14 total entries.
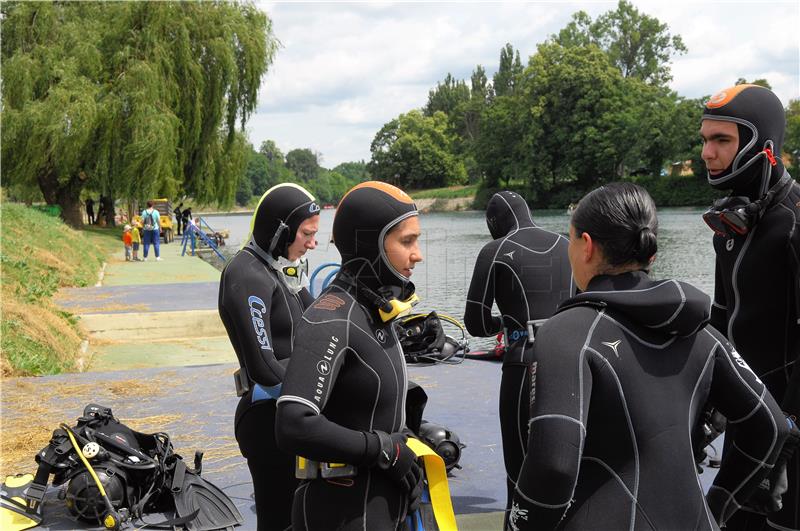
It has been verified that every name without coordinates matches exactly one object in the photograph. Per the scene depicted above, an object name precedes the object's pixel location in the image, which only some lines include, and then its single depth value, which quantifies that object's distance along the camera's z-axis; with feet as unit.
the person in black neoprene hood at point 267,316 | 10.91
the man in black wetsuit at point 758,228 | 10.50
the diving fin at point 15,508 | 15.11
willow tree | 101.60
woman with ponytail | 6.29
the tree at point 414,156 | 271.69
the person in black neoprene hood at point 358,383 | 7.82
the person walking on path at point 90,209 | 139.13
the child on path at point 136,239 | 87.00
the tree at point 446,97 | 514.27
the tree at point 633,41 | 301.43
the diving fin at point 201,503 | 15.46
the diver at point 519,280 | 15.11
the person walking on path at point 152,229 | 90.43
